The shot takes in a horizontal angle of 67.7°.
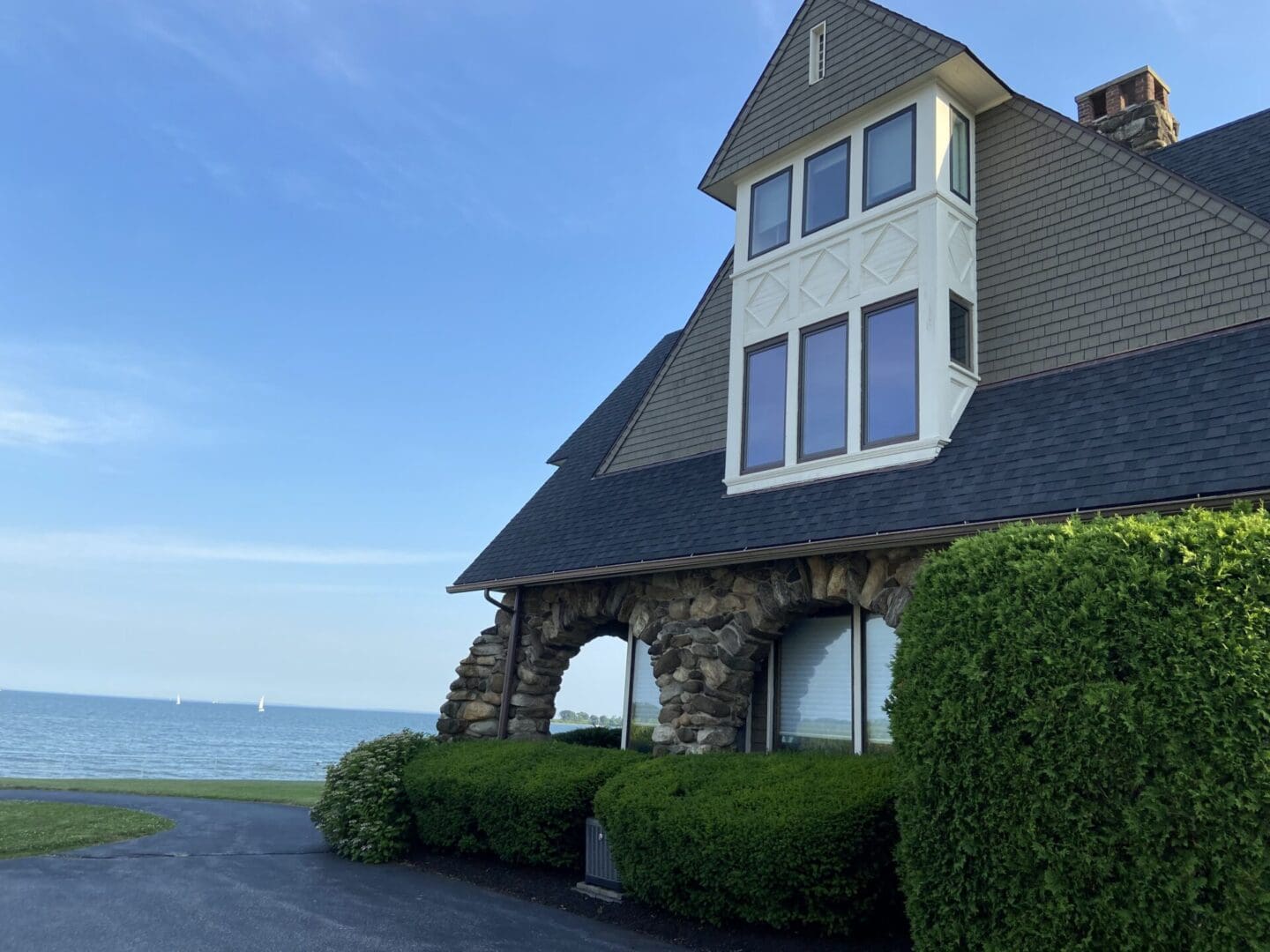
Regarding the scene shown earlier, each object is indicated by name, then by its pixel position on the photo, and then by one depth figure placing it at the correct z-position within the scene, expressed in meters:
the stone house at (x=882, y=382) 8.38
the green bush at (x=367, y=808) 10.75
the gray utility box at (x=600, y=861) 8.80
